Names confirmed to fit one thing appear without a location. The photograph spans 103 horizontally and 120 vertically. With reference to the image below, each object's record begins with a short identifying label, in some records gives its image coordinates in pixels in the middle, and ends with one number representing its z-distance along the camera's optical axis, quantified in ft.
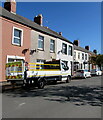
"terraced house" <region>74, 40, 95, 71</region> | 118.99
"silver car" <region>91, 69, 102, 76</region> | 106.46
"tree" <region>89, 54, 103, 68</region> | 140.96
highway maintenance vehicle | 34.71
